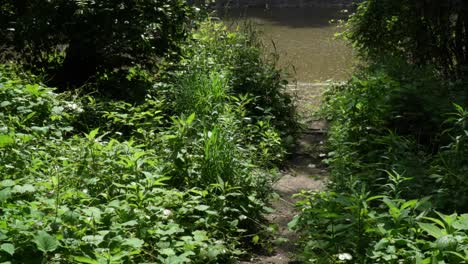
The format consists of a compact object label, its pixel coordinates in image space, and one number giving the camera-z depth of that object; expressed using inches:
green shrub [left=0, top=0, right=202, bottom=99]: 256.4
